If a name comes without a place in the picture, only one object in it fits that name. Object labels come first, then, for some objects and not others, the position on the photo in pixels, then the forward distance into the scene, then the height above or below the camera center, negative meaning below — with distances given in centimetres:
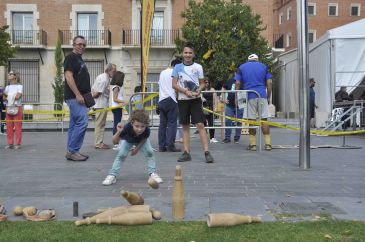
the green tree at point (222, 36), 2628 +425
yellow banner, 1011 +179
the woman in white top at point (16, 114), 1032 -1
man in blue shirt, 950 +49
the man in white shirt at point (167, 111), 923 +1
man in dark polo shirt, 795 +26
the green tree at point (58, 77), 2917 +212
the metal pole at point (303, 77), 685 +49
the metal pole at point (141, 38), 1018 +158
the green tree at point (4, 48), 2216 +300
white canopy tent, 1655 +176
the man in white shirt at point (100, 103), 1010 +18
